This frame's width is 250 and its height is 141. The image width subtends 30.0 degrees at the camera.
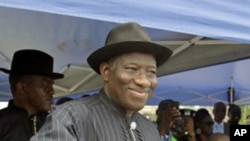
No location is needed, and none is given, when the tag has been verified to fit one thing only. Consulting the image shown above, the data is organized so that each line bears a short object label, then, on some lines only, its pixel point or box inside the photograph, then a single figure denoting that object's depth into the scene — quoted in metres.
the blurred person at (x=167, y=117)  3.68
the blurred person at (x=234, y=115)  5.63
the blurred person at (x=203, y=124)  4.17
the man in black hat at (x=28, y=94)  2.65
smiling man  1.67
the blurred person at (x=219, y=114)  5.25
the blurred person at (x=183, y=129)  3.81
